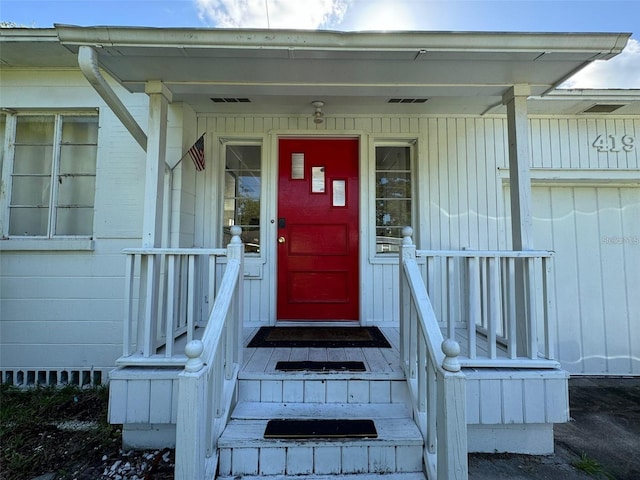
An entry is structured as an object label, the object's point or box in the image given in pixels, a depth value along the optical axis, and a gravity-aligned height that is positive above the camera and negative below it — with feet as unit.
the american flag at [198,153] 9.23 +3.06
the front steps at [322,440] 5.26 -2.94
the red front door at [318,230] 10.25 +0.94
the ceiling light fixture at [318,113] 9.17 +4.28
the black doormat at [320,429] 5.40 -2.92
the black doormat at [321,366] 6.54 -2.23
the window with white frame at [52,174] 9.50 +2.48
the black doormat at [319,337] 8.13 -2.10
